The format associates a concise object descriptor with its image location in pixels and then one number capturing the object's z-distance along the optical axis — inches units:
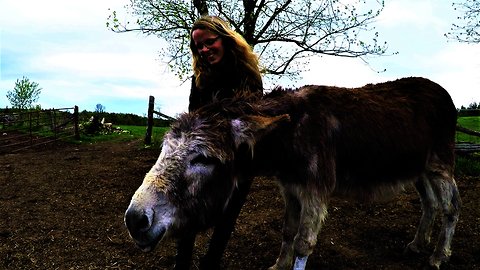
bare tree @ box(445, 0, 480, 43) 671.8
